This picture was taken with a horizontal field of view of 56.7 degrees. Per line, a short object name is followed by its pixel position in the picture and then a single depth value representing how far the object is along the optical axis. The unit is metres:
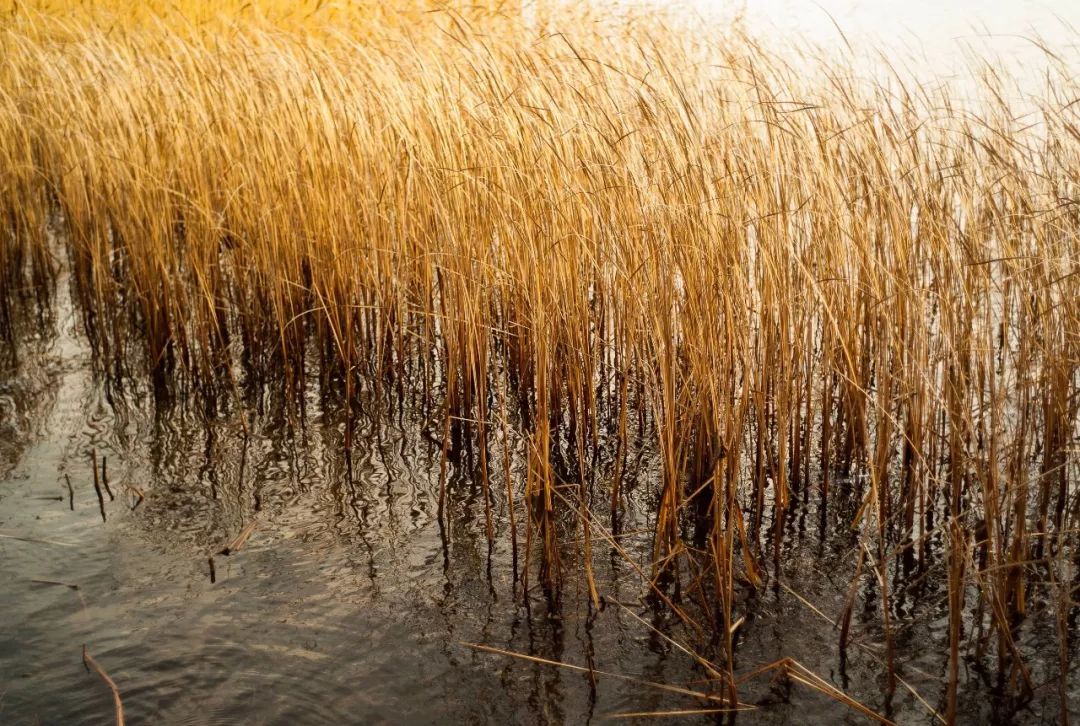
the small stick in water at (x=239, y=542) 2.72
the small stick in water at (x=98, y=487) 2.95
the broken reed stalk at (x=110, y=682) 1.99
